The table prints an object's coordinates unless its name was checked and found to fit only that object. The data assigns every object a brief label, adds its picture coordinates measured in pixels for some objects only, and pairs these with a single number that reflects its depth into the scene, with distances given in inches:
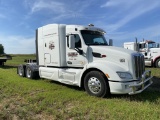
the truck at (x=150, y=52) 423.8
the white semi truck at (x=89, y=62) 154.4
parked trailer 496.6
